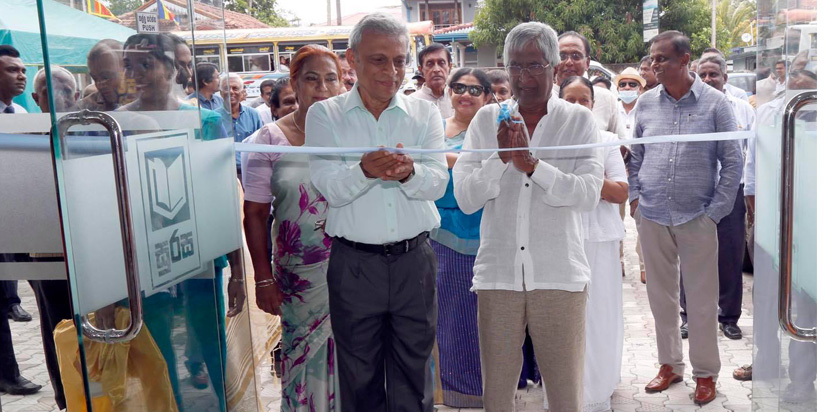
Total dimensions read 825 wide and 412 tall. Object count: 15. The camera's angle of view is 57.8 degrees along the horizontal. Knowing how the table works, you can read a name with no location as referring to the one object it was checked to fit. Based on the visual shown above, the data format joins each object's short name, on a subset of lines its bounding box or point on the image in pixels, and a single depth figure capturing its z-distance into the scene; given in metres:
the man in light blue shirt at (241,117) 5.77
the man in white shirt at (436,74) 5.23
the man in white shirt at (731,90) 5.57
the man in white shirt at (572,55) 4.55
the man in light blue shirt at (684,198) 3.71
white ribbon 2.65
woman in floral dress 2.97
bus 16.70
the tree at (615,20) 22.16
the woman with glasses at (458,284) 3.65
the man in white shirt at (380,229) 2.65
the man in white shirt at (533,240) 2.75
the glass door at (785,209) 2.20
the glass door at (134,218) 2.09
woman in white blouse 3.59
